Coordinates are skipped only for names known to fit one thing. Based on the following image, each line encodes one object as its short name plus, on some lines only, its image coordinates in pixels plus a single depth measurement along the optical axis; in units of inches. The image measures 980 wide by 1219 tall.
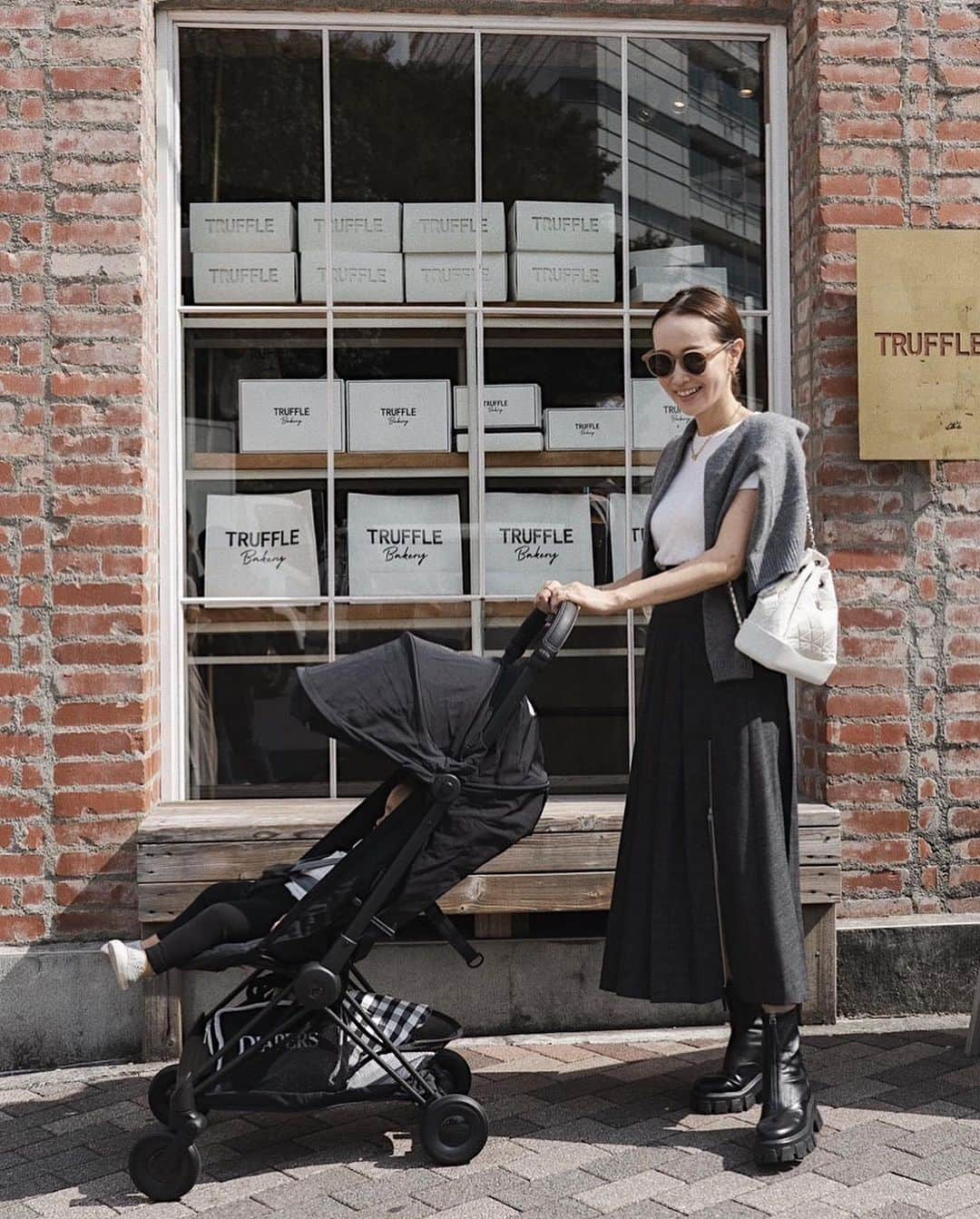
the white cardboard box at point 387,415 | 194.1
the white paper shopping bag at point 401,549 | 193.6
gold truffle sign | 183.3
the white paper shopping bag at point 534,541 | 195.2
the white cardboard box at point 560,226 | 195.6
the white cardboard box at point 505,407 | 195.0
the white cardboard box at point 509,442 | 195.0
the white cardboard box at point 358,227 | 192.5
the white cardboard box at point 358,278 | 193.0
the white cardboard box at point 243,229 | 191.2
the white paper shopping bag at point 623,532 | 196.7
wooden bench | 172.7
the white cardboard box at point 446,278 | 194.7
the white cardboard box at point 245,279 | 191.2
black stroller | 131.8
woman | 143.7
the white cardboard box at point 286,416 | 192.7
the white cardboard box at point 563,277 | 195.9
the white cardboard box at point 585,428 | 195.6
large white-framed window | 190.9
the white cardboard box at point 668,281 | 196.9
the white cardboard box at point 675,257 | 197.5
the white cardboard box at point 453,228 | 194.5
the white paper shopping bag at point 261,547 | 191.3
